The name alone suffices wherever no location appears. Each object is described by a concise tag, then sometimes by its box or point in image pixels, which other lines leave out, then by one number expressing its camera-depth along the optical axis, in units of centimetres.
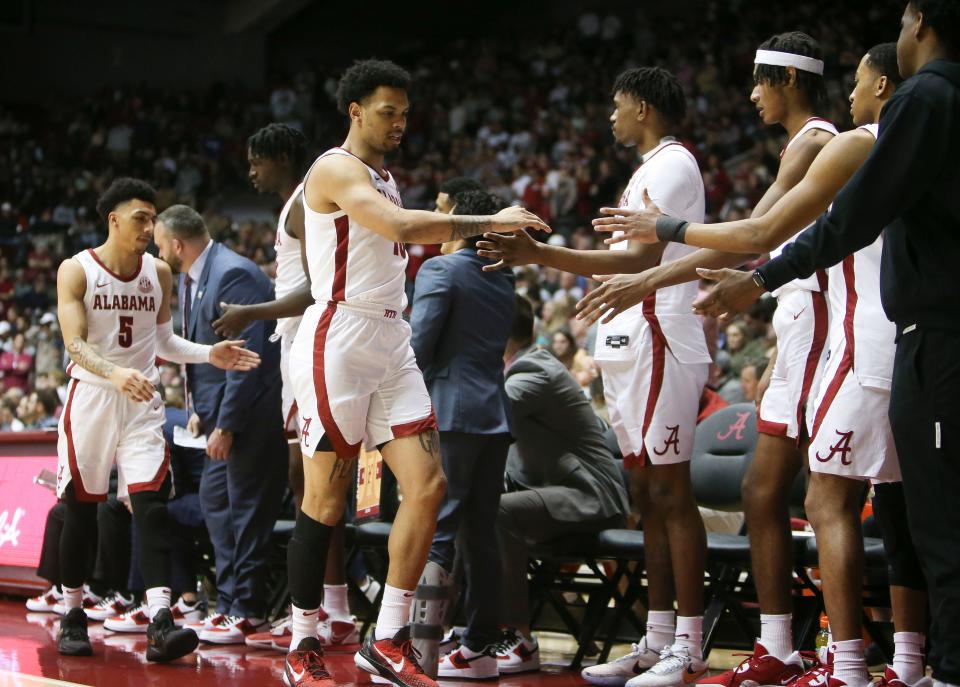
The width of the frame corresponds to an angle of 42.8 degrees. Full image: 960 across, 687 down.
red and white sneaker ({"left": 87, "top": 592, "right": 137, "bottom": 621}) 685
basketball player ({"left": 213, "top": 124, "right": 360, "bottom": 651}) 555
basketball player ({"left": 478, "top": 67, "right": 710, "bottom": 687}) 478
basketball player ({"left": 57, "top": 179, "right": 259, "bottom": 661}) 554
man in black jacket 298
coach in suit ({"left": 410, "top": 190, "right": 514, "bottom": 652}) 516
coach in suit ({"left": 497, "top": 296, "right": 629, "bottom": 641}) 555
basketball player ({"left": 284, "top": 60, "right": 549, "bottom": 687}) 443
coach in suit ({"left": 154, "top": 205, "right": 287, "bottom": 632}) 611
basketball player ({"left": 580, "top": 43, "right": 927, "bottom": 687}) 401
